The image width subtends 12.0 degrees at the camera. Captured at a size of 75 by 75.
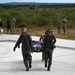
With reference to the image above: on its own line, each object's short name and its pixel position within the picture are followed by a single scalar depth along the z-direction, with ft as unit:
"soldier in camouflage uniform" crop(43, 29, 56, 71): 45.83
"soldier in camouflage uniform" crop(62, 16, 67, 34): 107.65
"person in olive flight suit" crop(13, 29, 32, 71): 45.74
